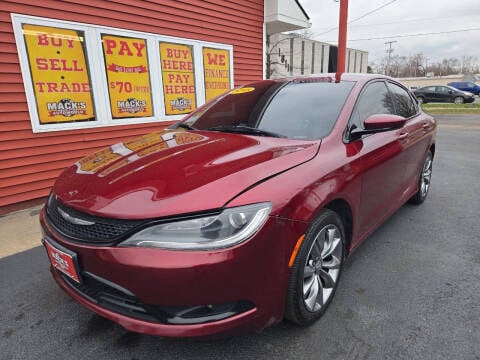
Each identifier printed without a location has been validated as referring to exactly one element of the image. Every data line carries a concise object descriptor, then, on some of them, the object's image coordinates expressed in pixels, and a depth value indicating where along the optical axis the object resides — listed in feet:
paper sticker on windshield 10.57
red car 4.92
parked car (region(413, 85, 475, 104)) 80.89
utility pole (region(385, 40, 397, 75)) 233.35
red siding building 14.11
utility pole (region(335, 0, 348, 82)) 29.58
